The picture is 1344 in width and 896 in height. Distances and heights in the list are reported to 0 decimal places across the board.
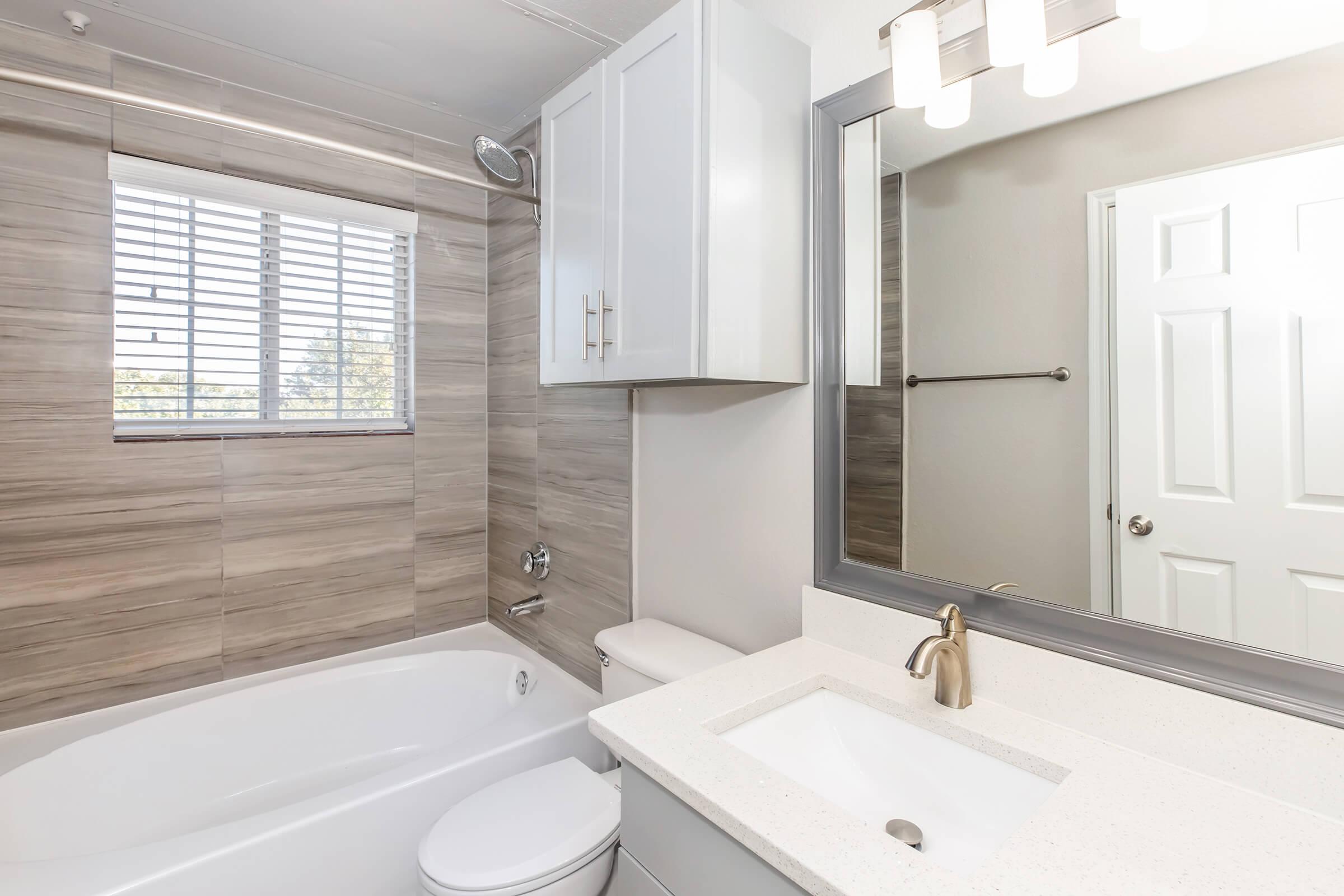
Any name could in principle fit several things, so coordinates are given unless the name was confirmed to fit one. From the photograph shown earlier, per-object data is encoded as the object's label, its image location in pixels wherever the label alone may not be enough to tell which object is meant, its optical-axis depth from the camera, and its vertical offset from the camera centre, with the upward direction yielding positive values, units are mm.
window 1890 +514
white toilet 1128 -759
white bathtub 1230 -824
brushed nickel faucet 998 -344
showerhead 2008 +1001
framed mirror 765 +163
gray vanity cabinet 741 -532
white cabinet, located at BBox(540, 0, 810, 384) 1154 +515
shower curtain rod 1360 +844
